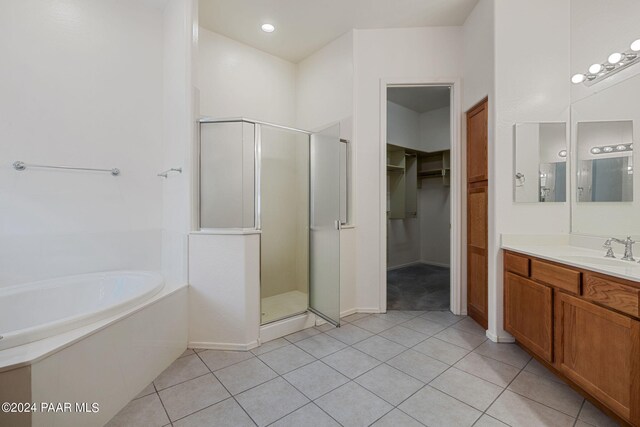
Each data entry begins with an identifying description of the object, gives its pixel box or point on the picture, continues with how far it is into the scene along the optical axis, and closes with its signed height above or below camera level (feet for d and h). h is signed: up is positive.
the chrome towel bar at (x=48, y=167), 6.30 +1.19
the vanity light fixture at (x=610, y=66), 5.73 +3.42
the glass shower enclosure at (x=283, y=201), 7.80 +0.39
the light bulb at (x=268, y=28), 9.22 +6.54
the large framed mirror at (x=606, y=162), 5.82 +1.21
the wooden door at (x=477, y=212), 8.00 -0.01
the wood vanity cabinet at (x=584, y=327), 4.04 -2.19
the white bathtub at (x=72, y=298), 4.83 -1.86
